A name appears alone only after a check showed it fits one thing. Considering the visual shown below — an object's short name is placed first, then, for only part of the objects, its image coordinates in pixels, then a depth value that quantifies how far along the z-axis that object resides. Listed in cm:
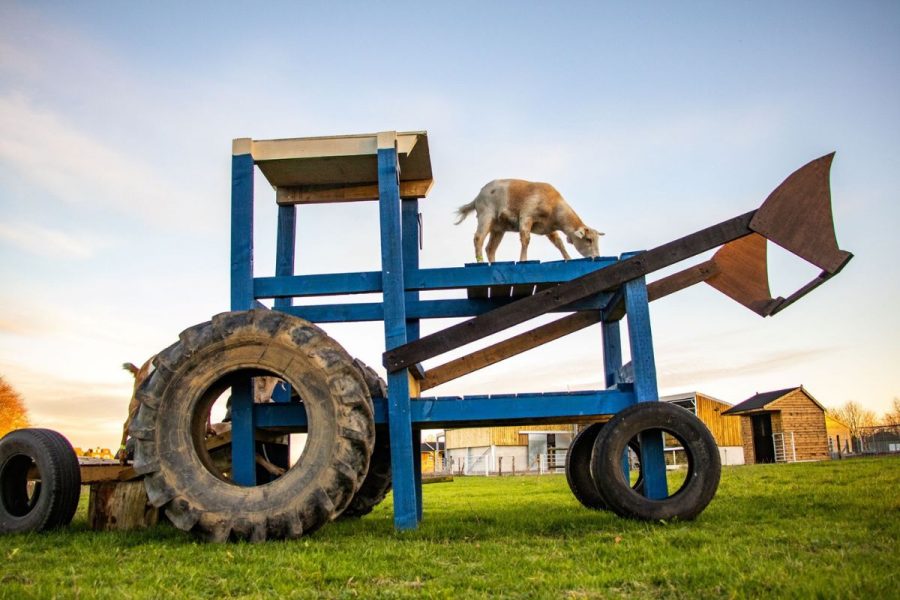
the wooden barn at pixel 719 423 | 4809
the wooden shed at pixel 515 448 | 5228
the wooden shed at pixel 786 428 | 4431
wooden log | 821
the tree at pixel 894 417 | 9535
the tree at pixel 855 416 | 10421
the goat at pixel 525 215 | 962
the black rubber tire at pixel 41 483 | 795
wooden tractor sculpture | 699
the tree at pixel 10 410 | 4019
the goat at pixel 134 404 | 938
